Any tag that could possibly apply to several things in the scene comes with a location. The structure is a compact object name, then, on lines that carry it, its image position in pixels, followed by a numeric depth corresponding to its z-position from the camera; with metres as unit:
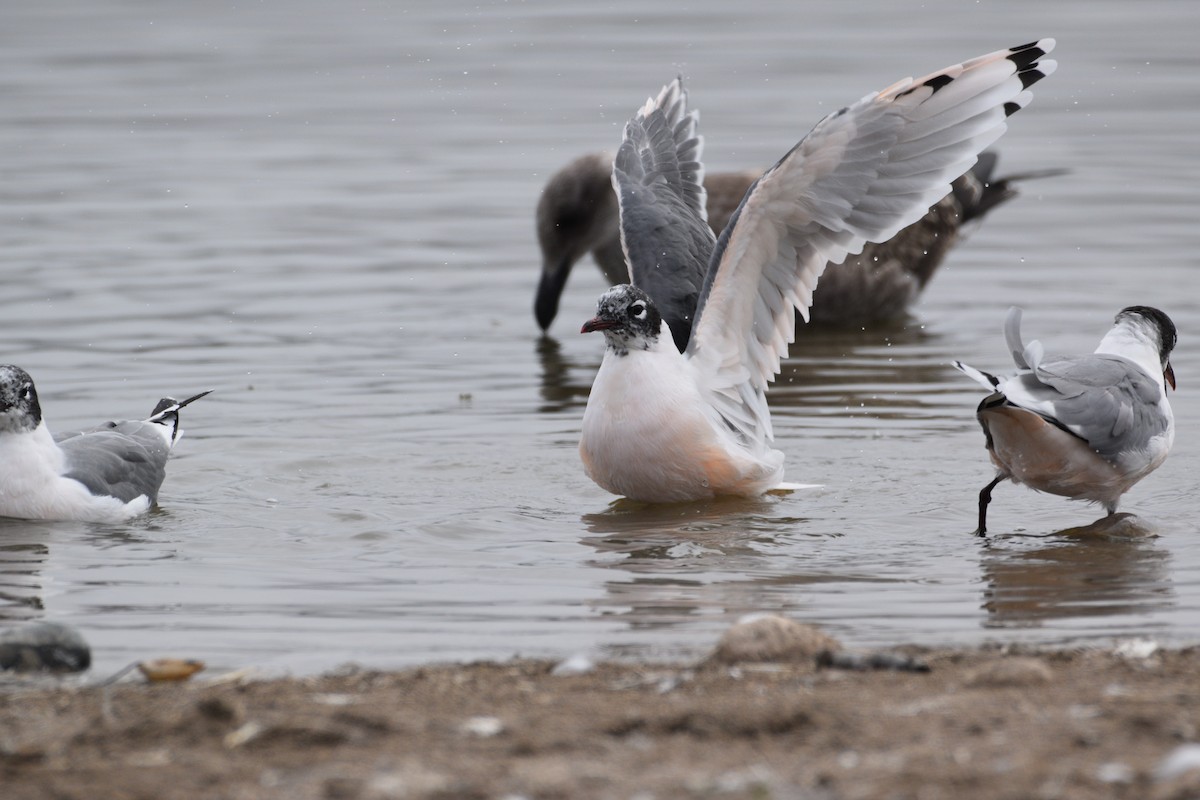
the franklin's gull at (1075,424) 12.87
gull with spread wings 14.16
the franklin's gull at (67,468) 14.31
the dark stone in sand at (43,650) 9.71
